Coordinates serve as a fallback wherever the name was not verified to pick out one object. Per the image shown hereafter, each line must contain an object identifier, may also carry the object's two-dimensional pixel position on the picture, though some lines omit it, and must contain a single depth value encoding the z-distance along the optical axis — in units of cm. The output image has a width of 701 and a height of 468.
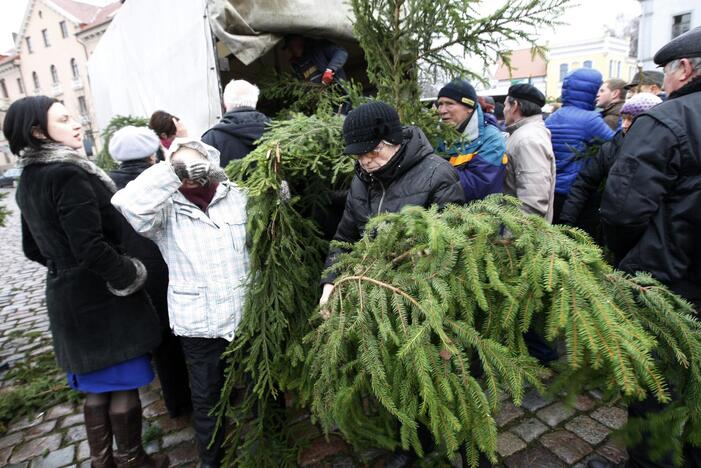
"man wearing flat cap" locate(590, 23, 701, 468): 197
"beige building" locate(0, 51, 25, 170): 4528
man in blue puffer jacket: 375
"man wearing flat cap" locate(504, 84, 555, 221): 317
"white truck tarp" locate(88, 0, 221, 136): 372
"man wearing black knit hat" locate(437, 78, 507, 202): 293
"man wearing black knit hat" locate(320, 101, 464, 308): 212
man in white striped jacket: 230
